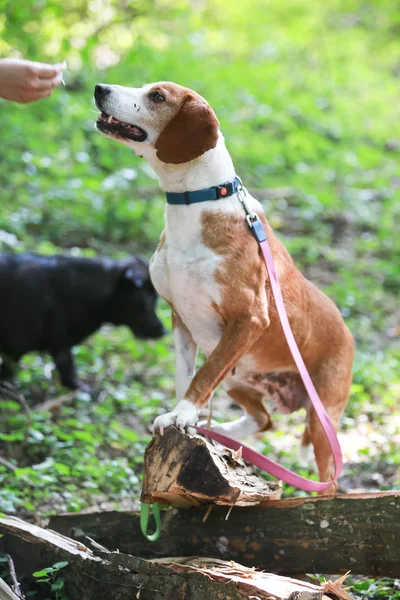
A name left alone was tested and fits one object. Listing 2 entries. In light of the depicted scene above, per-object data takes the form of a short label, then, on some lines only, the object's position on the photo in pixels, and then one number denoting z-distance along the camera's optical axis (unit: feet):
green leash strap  20.30
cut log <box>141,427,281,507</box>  18.86
